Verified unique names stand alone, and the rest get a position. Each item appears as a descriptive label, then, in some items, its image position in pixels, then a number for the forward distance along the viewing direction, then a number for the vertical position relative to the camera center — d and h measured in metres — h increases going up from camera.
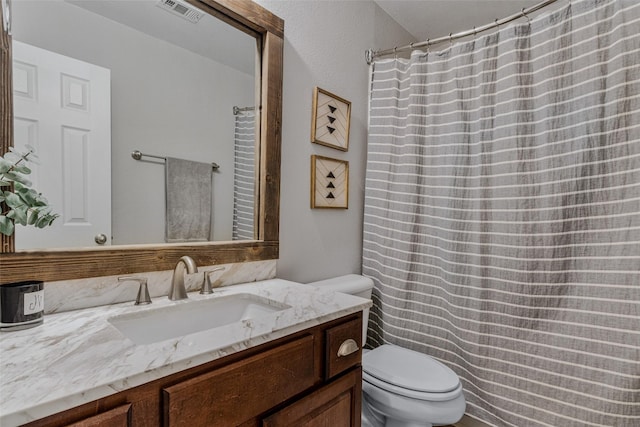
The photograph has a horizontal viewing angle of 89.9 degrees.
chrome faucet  1.02 -0.27
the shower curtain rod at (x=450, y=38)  1.35 +0.83
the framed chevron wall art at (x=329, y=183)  1.60 +0.10
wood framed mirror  0.81 -0.11
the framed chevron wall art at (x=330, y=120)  1.58 +0.43
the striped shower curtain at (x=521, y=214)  1.16 -0.03
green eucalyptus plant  0.75 -0.01
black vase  0.72 -0.25
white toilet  1.16 -0.70
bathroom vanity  0.52 -0.34
